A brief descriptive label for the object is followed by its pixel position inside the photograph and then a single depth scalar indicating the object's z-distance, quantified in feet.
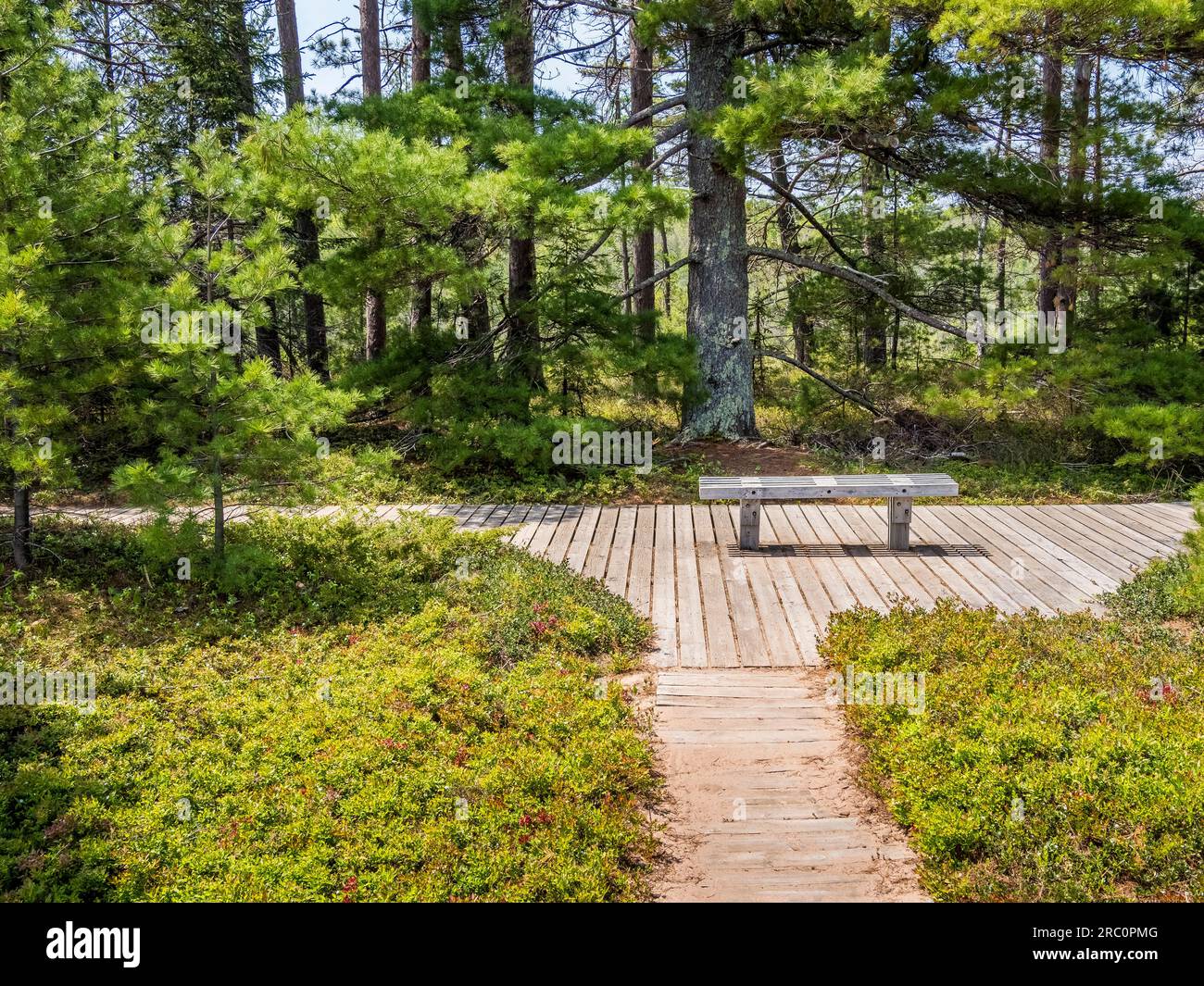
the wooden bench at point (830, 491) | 25.25
